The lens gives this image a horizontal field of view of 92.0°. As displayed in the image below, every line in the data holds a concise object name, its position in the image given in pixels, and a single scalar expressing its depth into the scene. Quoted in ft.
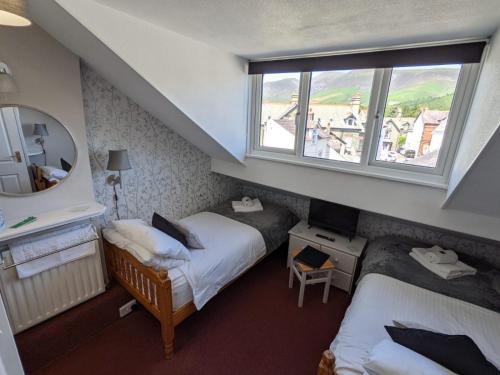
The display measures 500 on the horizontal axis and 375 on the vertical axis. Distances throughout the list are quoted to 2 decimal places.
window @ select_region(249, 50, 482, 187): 6.23
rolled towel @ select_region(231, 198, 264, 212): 10.11
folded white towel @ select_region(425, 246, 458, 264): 6.49
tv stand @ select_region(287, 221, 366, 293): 7.89
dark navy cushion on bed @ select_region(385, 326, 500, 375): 3.35
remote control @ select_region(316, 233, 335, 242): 8.56
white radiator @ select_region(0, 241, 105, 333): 5.25
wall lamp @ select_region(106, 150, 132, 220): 6.50
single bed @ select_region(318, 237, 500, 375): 4.25
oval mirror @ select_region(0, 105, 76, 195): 5.15
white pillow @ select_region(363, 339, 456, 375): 3.35
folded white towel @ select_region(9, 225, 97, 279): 5.22
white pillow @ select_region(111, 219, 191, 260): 5.77
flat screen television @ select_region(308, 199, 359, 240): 8.42
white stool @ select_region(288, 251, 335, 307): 7.20
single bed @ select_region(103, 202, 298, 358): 5.66
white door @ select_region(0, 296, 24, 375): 2.83
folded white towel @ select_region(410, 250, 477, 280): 6.21
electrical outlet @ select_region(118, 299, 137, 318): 6.78
